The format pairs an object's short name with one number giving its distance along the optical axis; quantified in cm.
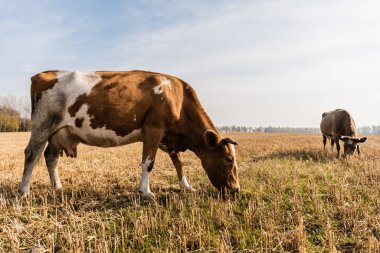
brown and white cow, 586
